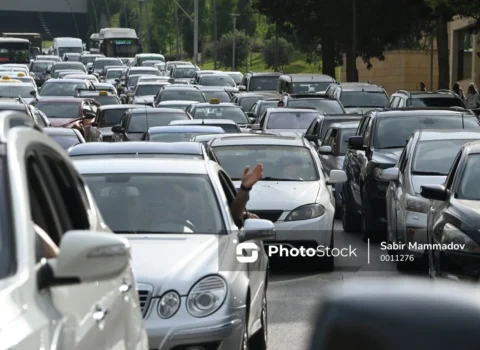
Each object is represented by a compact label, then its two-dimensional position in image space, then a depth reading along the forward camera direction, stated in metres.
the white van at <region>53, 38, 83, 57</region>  103.19
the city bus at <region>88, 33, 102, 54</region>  118.19
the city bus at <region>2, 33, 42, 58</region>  111.62
